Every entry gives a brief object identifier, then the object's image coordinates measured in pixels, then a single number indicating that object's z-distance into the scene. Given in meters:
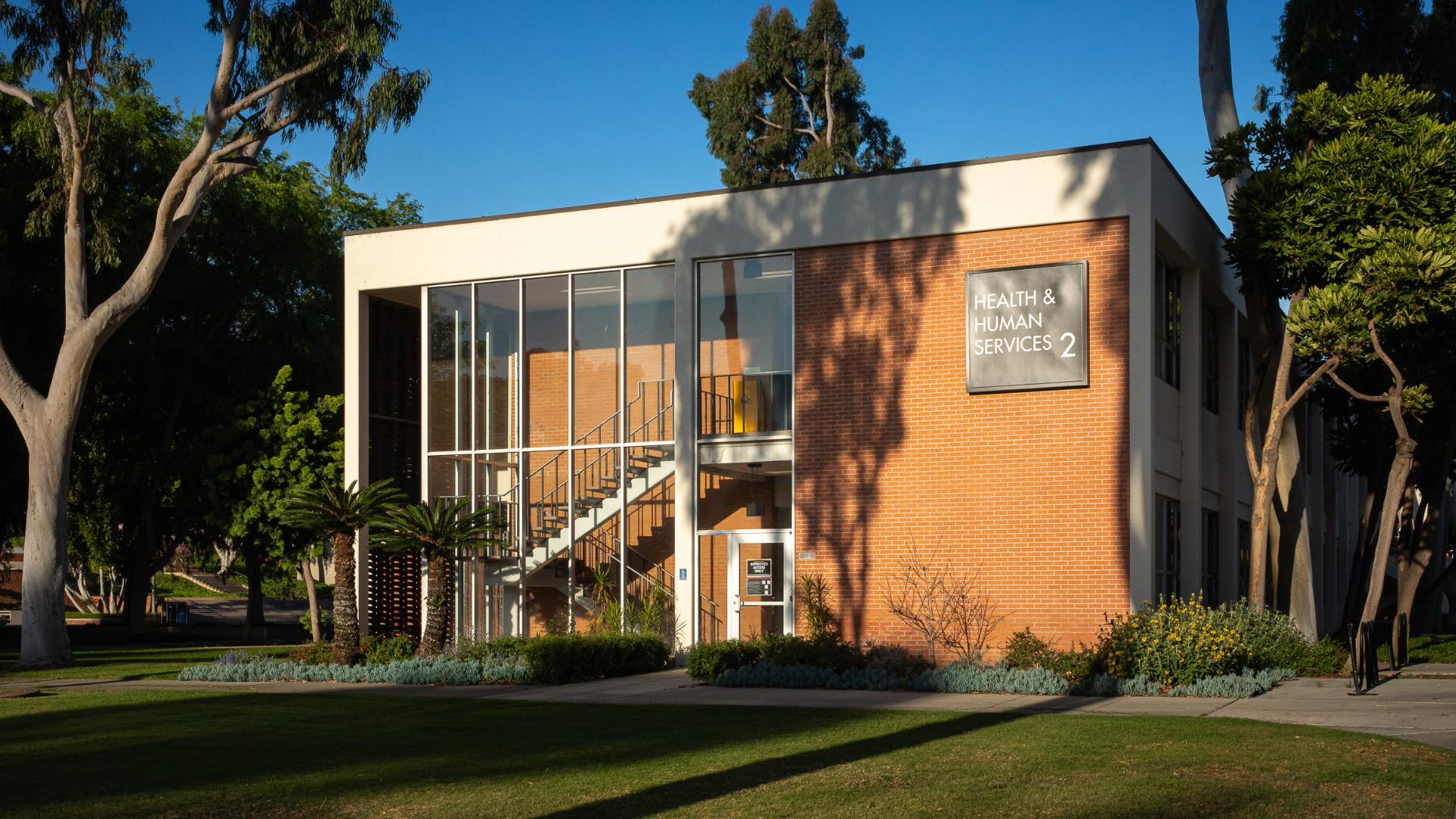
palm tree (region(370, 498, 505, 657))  20.69
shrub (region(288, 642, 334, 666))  21.02
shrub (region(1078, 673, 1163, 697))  16.73
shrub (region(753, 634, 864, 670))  18.62
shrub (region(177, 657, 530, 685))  19.27
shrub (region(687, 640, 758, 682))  18.62
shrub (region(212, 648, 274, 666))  20.97
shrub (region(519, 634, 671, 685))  18.97
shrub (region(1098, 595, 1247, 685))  17.02
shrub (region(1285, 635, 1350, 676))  19.22
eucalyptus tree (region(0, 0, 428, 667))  24.56
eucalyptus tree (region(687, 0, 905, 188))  44.06
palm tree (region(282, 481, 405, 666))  20.42
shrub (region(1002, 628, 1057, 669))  18.17
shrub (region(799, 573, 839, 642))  20.44
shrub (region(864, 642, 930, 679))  18.23
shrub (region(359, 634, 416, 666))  21.05
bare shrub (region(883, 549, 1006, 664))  19.58
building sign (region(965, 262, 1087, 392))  19.45
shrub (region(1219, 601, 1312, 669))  18.58
